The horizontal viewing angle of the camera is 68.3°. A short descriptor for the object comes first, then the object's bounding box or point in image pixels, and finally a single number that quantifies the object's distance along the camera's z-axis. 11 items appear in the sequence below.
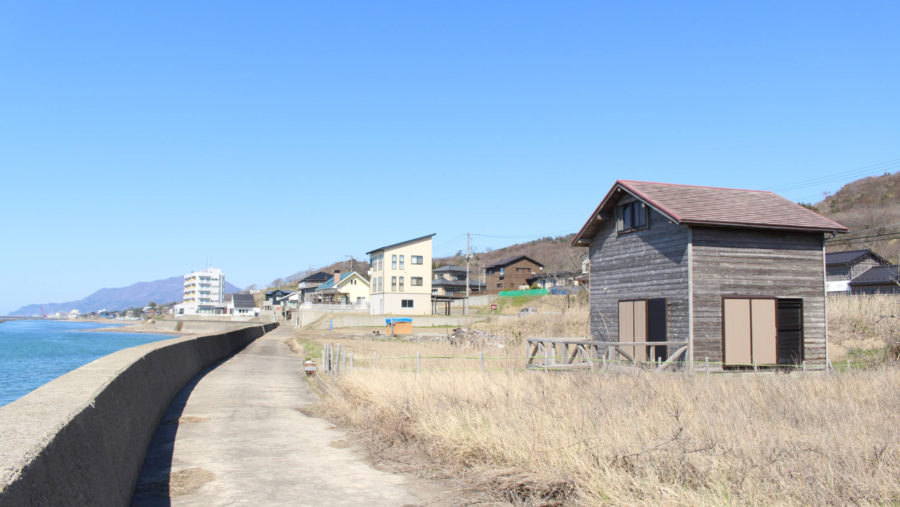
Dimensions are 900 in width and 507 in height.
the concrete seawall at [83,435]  3.87
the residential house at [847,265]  59.06
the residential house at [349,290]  99.06
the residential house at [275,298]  148.75
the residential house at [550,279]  83.06
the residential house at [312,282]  138.98
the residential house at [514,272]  106.56
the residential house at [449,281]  111.62
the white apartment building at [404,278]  76.56
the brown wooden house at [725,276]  21.36
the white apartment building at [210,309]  184.88
